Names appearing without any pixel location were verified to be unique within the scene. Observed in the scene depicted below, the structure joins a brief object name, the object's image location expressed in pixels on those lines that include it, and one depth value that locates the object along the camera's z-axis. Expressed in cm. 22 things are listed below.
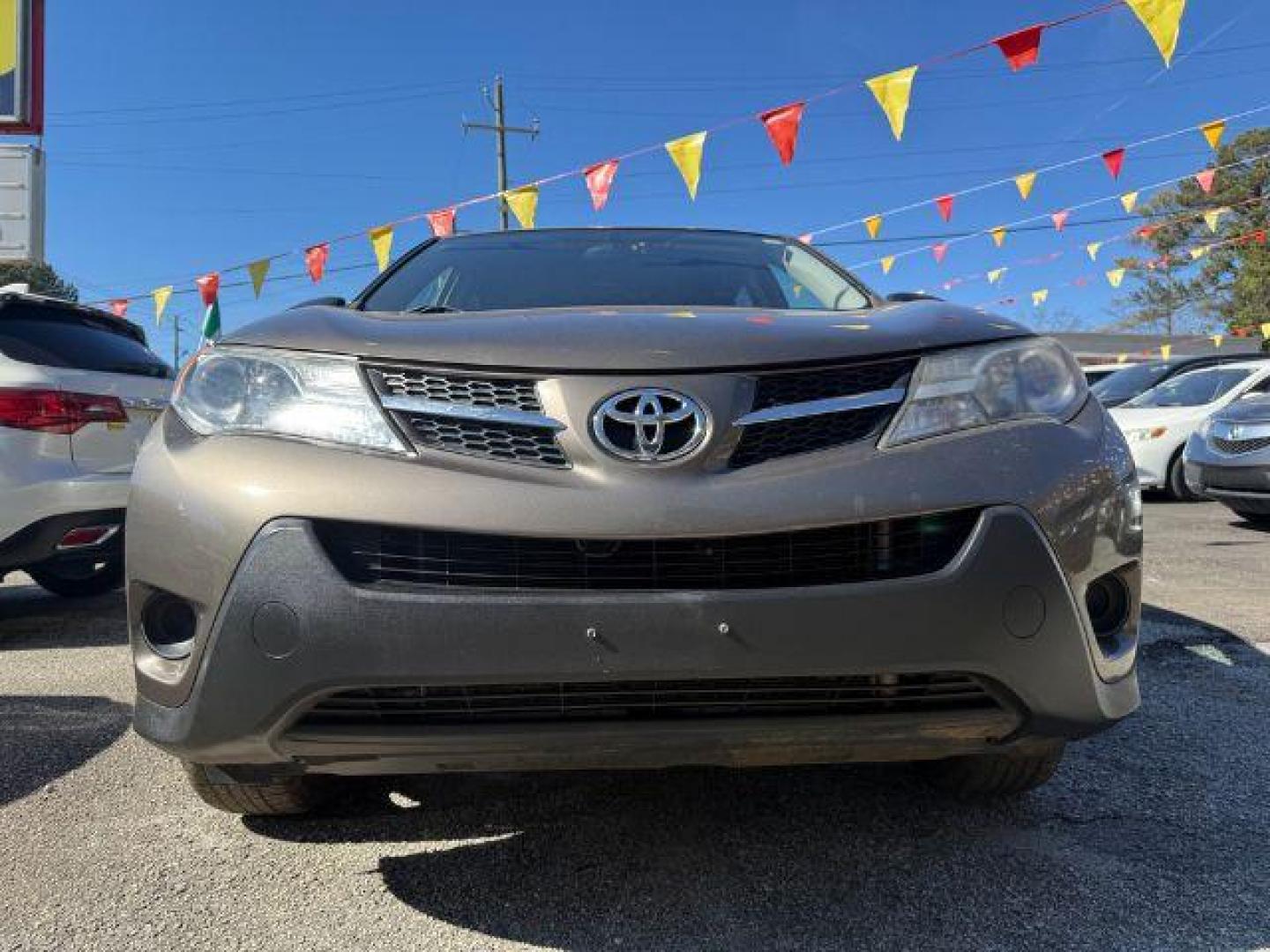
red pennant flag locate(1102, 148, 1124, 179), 1226
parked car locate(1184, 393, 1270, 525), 708
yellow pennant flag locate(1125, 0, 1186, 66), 751
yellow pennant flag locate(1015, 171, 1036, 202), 1266
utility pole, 2959
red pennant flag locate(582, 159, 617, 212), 1163
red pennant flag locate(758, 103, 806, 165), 975
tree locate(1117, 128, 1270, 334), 3481
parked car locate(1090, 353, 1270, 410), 1090
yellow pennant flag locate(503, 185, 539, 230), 1180
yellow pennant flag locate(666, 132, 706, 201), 1019
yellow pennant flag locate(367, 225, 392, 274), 1240
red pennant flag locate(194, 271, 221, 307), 1519
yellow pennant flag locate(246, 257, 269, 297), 1298
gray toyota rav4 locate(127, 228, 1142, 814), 160
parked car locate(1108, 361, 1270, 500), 966
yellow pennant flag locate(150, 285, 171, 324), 1434
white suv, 400
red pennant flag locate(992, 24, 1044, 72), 839
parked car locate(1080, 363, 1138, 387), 1686
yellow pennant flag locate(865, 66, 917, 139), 884
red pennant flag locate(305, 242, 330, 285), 1369
